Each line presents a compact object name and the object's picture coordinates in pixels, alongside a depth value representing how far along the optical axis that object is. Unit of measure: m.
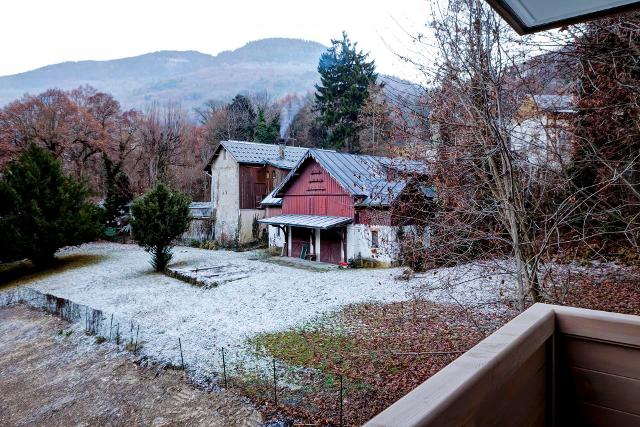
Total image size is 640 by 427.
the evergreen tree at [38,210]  16.03
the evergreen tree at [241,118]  35.44
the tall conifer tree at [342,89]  29.33
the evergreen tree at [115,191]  25.83
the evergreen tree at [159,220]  14.77
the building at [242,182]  22.69
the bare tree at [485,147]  4.53
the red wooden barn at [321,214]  15.44
